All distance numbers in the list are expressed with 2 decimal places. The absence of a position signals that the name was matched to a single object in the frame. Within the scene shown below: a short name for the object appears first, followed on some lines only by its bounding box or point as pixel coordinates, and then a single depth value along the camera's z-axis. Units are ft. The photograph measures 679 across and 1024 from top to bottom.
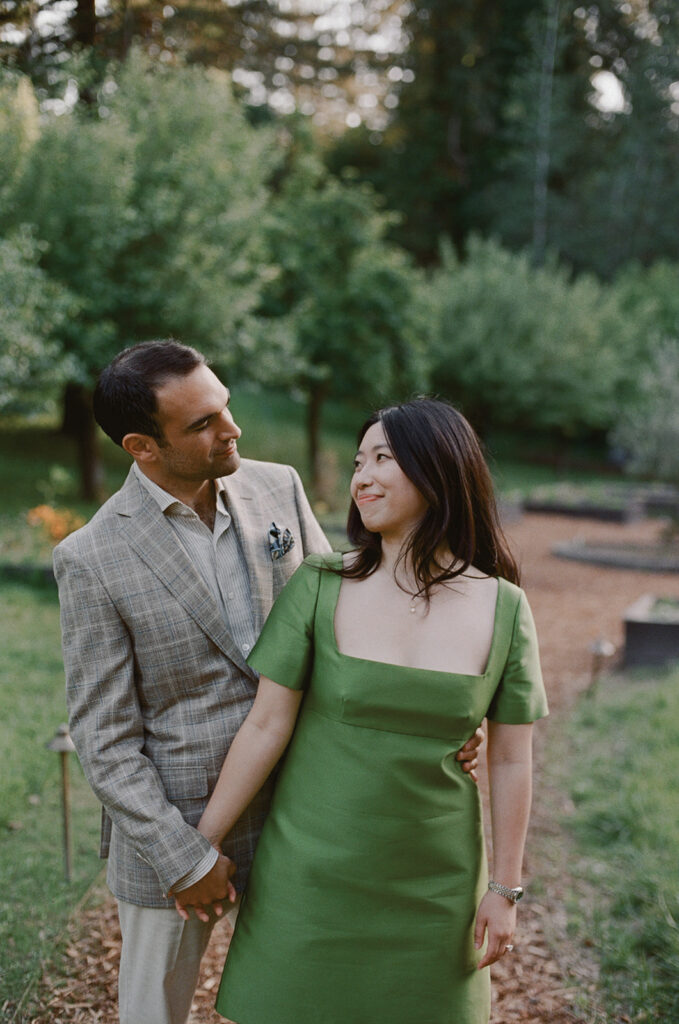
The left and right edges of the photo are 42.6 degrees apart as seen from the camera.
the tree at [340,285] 51.49
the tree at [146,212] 31.73
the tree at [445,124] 106.52
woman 6.12
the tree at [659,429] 42.70
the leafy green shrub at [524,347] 72.38
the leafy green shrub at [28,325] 25.86
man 6.38
